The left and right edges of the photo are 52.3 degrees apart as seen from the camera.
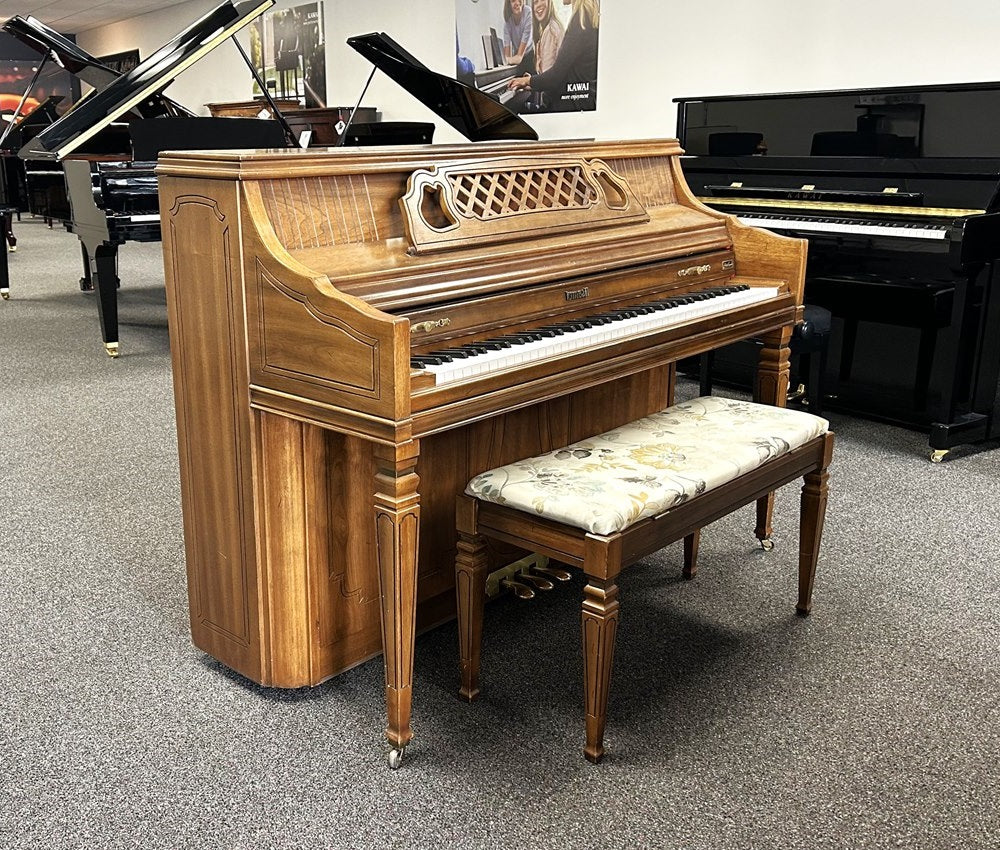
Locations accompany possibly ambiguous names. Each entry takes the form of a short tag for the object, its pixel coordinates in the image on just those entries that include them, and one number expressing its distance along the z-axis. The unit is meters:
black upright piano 3.78
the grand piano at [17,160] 9.92
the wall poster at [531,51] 7.32
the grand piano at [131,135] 4.46
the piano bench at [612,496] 1.86
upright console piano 1.79
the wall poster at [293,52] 10.45
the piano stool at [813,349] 3.80
